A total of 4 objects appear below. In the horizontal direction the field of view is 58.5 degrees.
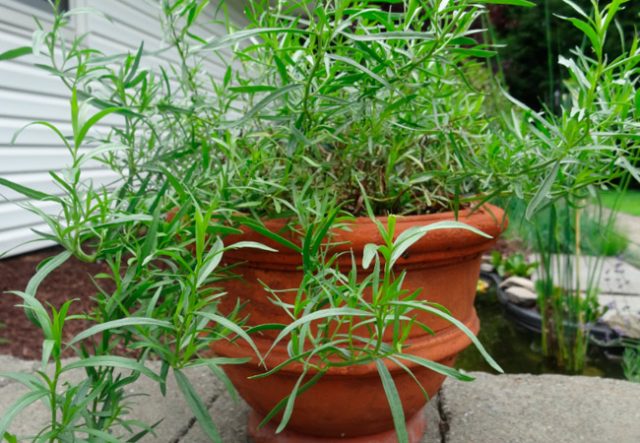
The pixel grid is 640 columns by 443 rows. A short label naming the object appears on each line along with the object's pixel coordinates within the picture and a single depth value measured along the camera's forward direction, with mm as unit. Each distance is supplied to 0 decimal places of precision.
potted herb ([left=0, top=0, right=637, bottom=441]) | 733
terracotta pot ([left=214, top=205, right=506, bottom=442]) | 986
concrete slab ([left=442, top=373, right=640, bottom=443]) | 1325
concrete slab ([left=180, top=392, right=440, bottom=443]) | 1314
